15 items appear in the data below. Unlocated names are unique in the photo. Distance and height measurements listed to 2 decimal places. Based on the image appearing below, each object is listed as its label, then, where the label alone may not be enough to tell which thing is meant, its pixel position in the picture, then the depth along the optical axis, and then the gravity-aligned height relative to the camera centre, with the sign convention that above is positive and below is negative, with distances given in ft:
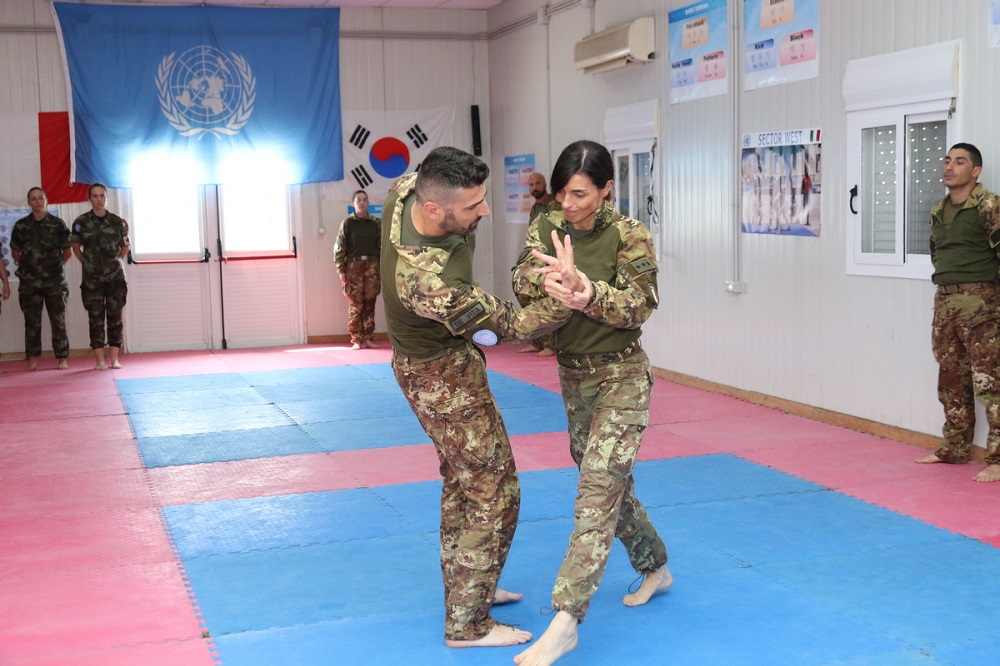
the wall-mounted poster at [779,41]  24.91 +4.80
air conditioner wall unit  31.53 +5.98
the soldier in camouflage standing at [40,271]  35.68 -0.33
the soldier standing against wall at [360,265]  40.93 -0.47
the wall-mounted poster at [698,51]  28.50 +5.26
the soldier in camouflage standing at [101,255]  34.40 +0.12
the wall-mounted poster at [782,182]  25.17 +1.46
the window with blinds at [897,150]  21.29 +1.84
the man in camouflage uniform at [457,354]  11.04 -1.12
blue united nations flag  39.75 +6.20
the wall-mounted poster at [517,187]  41.75 +2.44
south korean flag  43.50 +4.34
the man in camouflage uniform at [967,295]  19.39 -1.04
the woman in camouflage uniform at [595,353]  11.34 -1.20
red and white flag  39.34 +3.89
